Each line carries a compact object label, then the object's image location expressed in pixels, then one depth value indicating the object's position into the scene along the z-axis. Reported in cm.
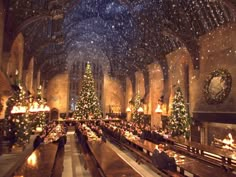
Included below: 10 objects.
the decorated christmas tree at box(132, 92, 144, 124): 1940
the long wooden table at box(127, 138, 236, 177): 447
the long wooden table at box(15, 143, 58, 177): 374
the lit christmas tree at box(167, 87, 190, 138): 1183
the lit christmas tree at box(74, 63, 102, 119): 2114
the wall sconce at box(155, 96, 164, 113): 1638
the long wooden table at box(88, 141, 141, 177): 392
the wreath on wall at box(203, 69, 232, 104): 1008
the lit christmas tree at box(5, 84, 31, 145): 938
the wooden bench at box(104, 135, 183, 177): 506
